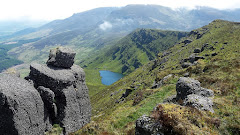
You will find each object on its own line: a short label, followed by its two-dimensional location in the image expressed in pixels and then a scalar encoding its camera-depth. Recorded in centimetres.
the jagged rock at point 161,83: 3968
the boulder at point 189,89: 2039
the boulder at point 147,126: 1086
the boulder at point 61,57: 2503
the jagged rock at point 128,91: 6550
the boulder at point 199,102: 1498
